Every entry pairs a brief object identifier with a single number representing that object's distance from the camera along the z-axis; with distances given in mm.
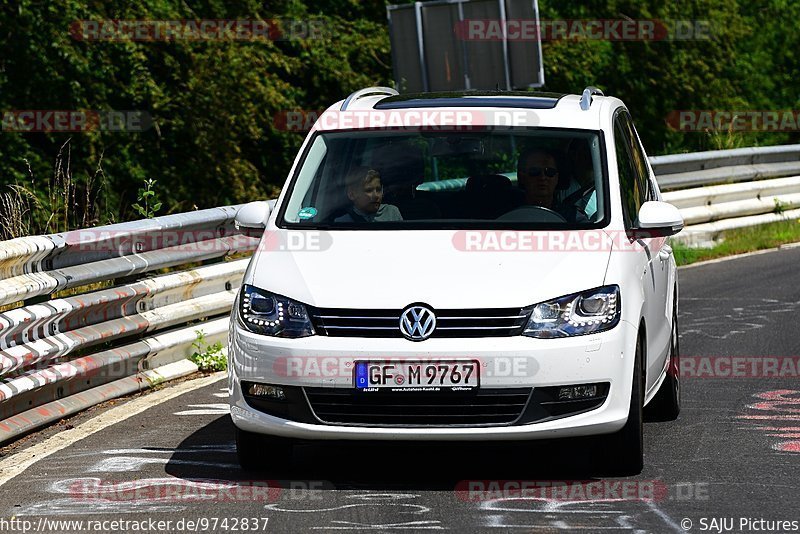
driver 16344
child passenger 16187
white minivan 14117
